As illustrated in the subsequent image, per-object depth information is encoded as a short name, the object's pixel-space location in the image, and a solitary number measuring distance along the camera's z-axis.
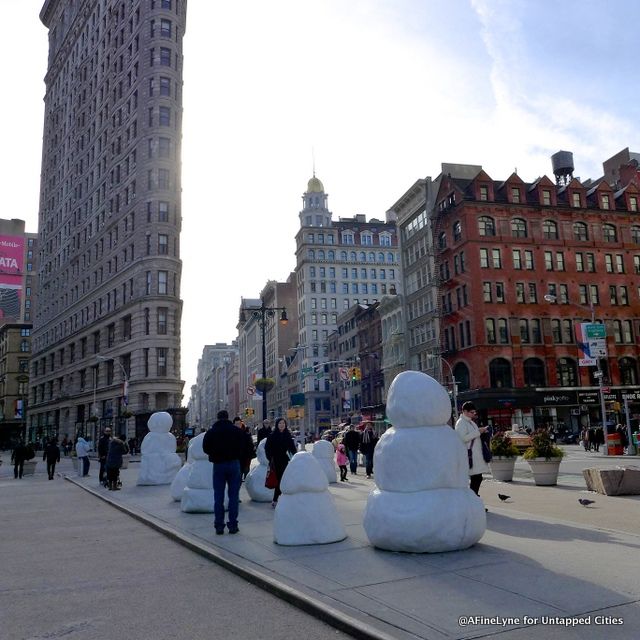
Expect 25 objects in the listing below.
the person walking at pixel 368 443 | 19.84
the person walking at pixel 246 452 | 14.39
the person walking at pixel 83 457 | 27.28
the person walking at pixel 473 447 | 11.07
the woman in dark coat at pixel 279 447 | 11.41
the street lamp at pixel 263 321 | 30.30
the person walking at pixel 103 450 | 21.65
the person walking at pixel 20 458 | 29.23
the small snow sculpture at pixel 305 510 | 8.38
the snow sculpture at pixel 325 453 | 17.50
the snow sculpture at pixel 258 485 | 13.85
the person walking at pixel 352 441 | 20.62
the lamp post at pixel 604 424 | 28.98
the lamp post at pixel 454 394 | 49.87
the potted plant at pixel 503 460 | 17.59
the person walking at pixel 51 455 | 27.00
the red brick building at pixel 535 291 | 52.09
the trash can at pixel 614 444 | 28.04
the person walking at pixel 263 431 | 19.67
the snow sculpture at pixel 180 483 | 14.53
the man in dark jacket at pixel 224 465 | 9.59
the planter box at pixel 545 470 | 15.90
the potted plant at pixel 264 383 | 30.40
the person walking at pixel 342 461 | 19.44
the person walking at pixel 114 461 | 19.33
